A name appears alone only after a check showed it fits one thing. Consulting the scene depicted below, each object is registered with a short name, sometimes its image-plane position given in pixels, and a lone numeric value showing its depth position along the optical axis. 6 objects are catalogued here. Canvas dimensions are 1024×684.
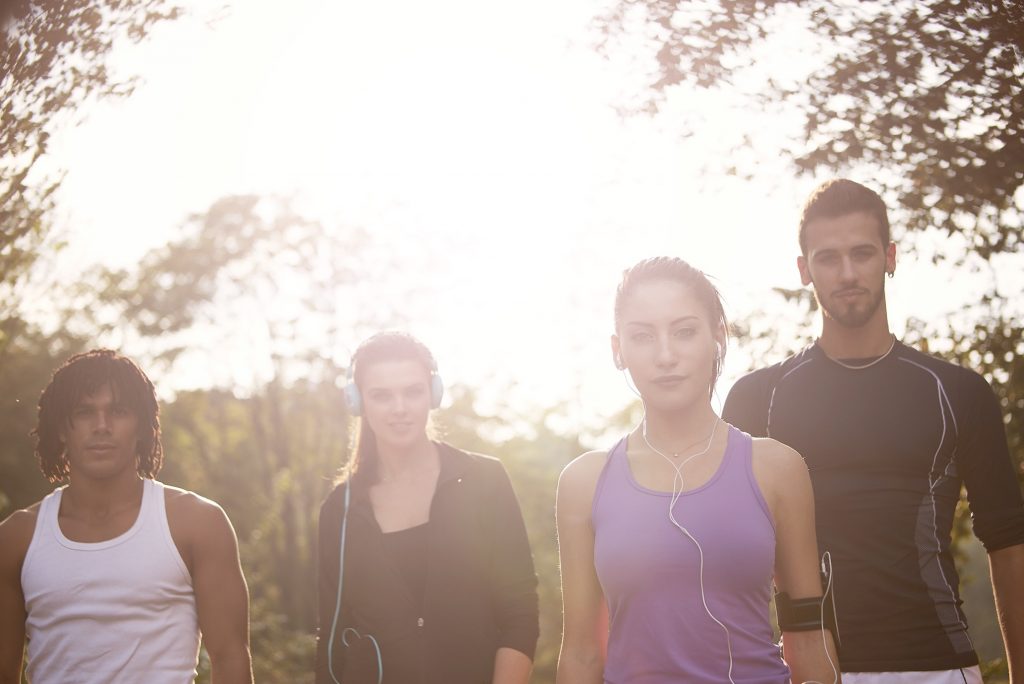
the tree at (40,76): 4.77
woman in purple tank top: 3.20
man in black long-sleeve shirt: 3.98
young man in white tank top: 4.10
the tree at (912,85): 5.00
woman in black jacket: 4.63
